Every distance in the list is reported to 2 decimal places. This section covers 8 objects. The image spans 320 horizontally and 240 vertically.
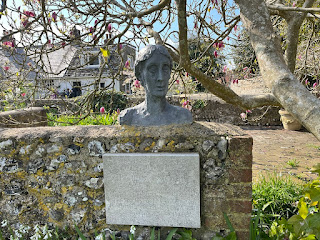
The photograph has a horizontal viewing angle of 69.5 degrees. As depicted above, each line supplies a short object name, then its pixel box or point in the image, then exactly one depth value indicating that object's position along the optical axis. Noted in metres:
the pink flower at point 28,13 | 2.59
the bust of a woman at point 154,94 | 1.98
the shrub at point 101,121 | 5.32
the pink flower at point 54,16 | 2.71
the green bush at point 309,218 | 1.44
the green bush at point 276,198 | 2.74
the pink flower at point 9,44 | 3.00
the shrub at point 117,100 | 8.53
